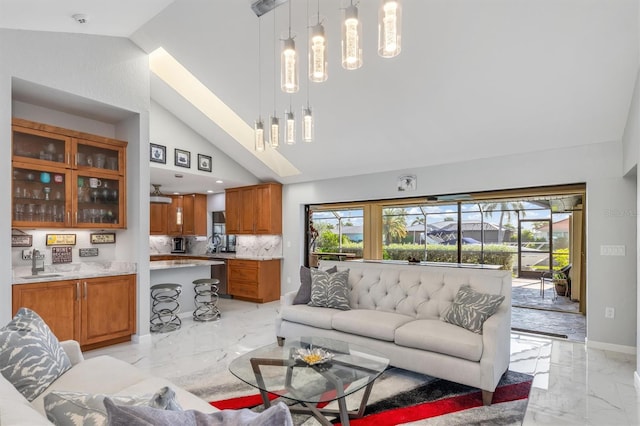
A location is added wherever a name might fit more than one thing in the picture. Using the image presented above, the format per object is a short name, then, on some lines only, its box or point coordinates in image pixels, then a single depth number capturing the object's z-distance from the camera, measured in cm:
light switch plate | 389
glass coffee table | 218
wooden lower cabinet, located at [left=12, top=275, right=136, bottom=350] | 353
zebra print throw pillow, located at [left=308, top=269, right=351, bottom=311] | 392
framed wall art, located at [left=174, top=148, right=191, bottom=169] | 585
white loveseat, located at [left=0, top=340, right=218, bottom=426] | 164
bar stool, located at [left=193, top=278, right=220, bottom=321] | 548
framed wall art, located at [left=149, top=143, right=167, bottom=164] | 549
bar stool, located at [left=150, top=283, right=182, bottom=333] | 505
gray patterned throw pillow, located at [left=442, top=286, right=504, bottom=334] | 299
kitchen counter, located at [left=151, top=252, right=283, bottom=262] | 699
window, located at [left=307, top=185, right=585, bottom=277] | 589
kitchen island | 525
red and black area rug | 251
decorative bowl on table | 246
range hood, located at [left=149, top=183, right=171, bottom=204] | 593
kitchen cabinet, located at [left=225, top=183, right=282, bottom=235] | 699
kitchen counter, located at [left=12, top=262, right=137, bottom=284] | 357
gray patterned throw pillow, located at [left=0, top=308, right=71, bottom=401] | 171
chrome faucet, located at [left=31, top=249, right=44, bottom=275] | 375
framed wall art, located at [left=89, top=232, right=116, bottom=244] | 444
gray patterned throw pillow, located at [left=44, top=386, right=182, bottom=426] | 103
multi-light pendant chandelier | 163
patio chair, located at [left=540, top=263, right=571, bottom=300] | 644
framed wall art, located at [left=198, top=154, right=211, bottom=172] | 619
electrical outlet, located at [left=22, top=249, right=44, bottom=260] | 390
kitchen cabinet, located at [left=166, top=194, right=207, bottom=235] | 846
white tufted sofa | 277
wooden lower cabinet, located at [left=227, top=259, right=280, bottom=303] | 671
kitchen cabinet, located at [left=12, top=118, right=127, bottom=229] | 366
